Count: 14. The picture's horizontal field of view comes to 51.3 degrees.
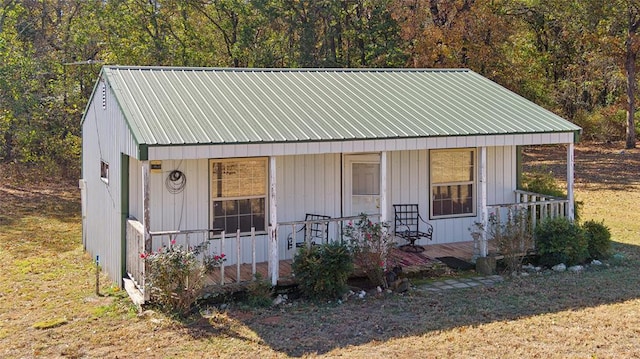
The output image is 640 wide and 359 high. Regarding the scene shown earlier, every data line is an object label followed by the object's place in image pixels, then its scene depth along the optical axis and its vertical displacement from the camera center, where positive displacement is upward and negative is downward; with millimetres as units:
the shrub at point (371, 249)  9727 -1150
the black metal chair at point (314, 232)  10947 -1032
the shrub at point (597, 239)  11664 -1220
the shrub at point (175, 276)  8359 -1328
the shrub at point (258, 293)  9117 -1680
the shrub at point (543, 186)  12984 -336
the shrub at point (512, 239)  10797 -1123
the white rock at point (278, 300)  9240 -1799
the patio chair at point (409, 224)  11867 -966
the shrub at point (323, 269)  9203 -1373
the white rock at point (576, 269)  11000 -1648
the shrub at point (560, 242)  11062 -1220
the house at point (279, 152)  9375 +291
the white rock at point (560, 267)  11031 -1627
